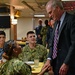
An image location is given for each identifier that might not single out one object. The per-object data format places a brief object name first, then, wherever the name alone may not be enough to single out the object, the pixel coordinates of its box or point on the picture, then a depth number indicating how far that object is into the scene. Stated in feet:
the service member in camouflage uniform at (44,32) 28.20
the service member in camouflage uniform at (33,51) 14.29
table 10.58
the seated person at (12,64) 7.52
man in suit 7.38
